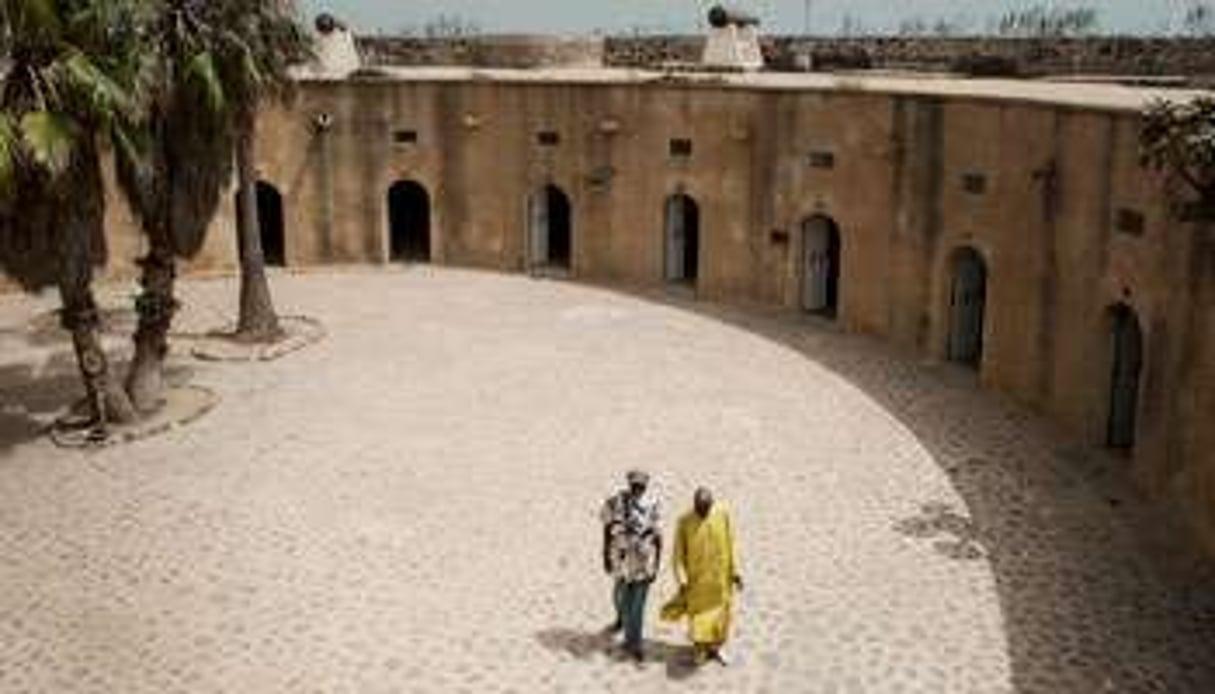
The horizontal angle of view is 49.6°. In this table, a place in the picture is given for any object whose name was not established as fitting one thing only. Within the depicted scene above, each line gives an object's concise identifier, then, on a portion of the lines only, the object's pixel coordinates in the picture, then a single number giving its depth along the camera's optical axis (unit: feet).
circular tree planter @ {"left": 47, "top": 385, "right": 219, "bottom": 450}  59.93
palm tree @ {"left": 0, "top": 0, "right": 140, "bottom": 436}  50.60
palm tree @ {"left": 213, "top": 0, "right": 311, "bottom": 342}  63.21
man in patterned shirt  38.06
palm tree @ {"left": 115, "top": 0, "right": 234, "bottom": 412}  59.16
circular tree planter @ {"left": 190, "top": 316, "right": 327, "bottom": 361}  73.67
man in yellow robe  37.52
